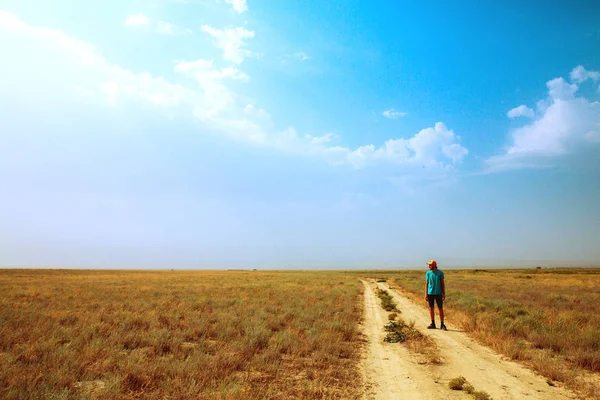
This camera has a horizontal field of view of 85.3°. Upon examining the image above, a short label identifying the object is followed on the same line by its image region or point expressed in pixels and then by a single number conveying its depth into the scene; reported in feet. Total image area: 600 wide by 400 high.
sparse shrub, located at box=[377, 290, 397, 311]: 62.26
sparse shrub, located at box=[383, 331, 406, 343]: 34.58
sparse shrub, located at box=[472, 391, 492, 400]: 18.45
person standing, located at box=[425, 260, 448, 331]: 42.27
